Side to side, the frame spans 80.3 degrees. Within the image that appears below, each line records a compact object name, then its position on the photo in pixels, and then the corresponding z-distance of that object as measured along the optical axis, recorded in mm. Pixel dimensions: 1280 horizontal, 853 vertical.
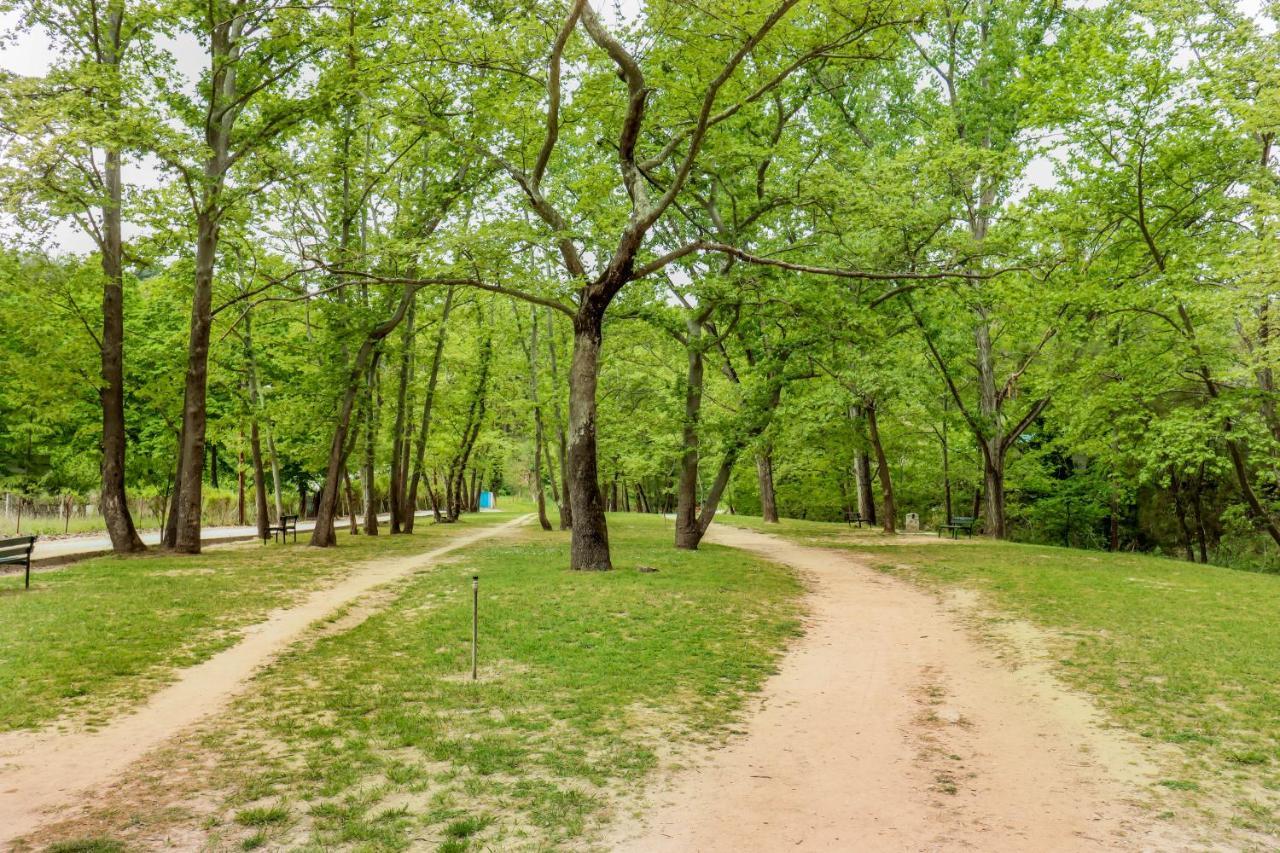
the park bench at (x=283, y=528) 20812
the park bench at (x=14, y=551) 11438
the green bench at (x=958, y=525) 23141
